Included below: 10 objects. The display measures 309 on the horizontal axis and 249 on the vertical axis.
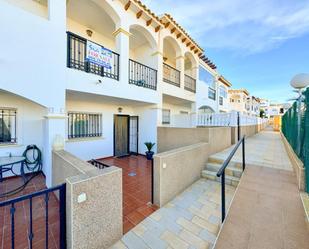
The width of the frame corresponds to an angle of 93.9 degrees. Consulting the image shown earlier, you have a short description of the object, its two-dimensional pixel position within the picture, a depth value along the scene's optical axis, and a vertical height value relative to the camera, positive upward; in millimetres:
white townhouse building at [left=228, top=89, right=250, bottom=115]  24677 +4561
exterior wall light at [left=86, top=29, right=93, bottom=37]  6840 +4309
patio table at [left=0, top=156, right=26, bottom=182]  3887 -1097
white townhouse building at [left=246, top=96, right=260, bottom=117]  30275 +4468
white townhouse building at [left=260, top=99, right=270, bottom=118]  46281 +6182
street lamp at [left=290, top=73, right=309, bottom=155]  4571 +1376
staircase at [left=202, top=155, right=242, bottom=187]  4508 -1597
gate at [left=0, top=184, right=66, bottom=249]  2074 -1982
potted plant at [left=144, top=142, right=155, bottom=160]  7478 -1370
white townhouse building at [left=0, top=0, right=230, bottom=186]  3631 +1620
